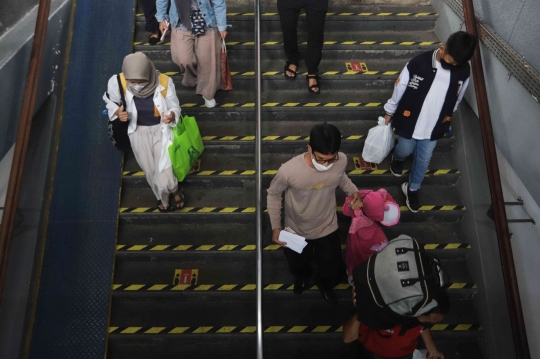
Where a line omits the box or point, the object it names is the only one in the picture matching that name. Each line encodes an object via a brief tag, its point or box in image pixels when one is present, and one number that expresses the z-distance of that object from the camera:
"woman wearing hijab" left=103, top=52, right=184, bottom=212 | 2.76
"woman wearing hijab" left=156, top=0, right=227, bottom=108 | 3.49
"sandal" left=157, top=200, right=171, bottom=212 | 3.71
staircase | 3.43
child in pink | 2.85
